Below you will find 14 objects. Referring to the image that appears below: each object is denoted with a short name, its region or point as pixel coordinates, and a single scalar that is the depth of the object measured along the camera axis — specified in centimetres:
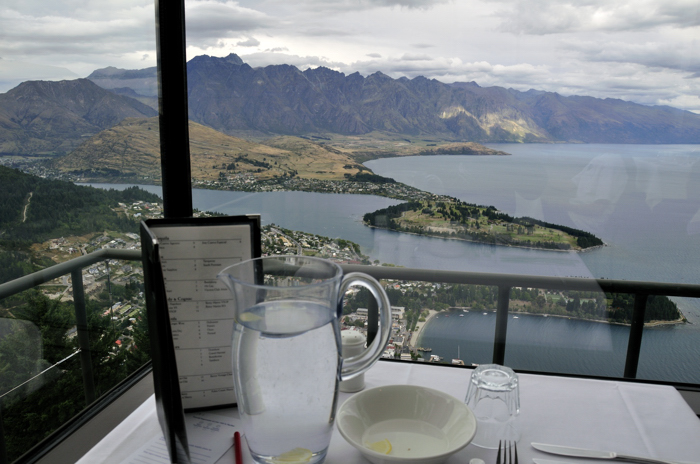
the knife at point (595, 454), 68
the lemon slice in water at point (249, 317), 57
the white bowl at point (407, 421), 67
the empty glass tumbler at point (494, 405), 73
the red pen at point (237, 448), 66
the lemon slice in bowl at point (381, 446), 65
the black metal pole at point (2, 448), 138
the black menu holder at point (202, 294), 77
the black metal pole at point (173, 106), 126
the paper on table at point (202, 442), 68
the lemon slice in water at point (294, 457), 59
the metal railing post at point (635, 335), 182
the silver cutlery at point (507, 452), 66
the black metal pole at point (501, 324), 185
